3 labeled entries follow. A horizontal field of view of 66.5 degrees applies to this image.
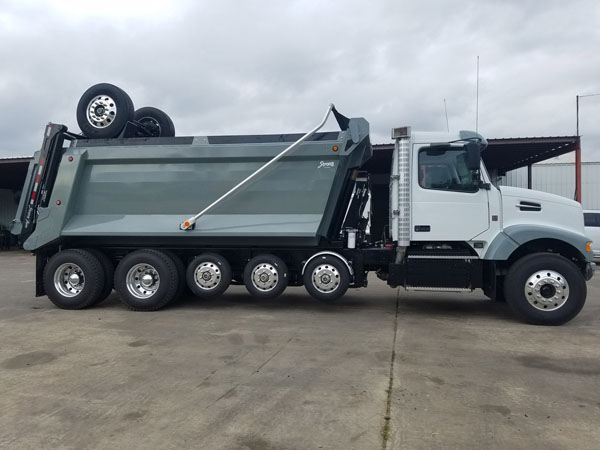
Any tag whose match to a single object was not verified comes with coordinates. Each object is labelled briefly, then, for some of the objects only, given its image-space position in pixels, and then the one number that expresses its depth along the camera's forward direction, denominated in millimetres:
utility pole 15894
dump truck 6613
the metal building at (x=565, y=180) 21312
